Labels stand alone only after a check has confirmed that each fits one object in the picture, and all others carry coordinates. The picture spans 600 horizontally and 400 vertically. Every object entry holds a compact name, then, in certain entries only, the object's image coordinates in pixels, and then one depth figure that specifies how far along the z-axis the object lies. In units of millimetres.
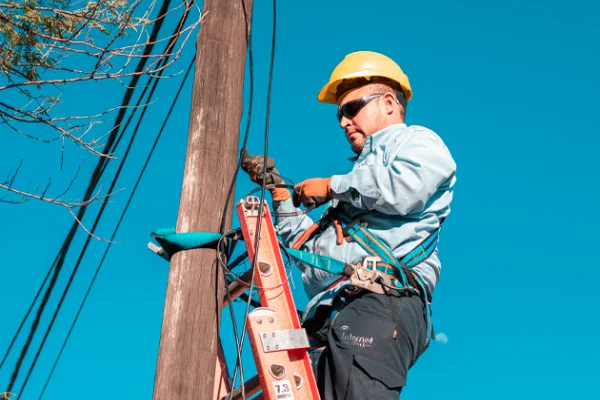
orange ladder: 7021
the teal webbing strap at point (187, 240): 7456
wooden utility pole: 7014
